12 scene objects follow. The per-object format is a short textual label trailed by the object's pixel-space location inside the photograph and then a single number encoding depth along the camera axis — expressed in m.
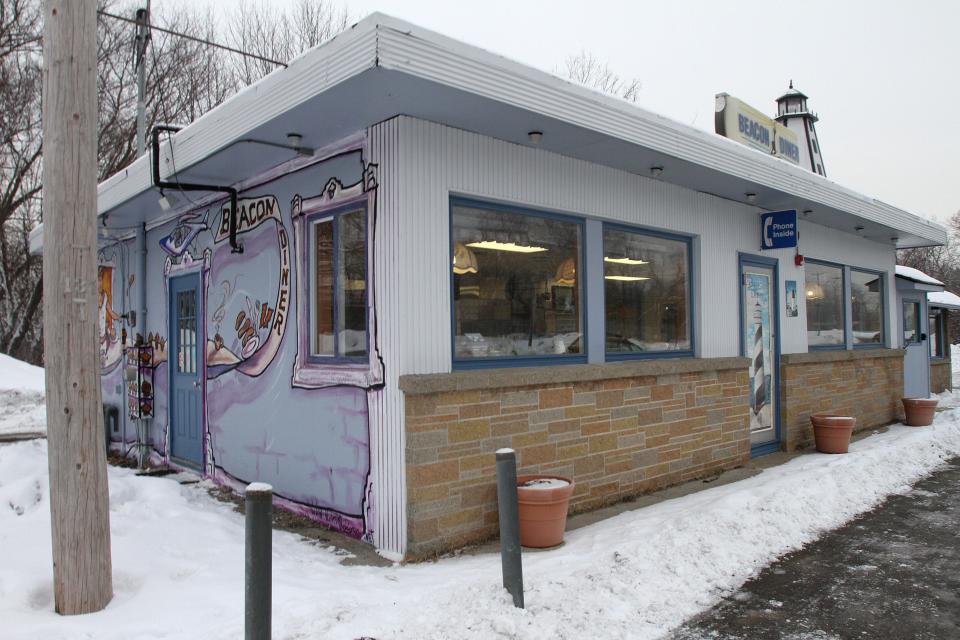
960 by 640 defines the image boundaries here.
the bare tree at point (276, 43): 24.00
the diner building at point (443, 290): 5.42
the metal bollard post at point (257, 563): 3.17
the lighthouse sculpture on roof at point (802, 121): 13.46
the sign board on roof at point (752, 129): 9.88
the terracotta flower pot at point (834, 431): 9.47
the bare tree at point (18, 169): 21.11
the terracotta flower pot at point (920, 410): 12.20
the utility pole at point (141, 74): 13.46
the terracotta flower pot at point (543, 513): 5.42
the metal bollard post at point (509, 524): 4.11
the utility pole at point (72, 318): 4.00
